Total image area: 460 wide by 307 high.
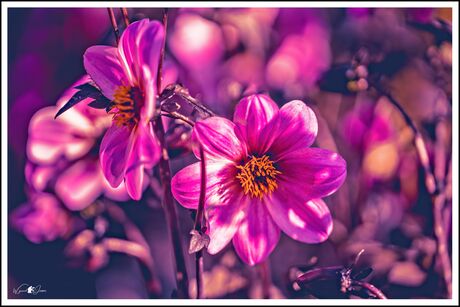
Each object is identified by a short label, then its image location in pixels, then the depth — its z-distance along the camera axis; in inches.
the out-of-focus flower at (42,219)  19.2
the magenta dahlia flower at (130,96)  17.6
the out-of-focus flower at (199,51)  19.0
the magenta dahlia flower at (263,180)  18.3
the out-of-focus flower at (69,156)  19.1
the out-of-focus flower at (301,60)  19.1
